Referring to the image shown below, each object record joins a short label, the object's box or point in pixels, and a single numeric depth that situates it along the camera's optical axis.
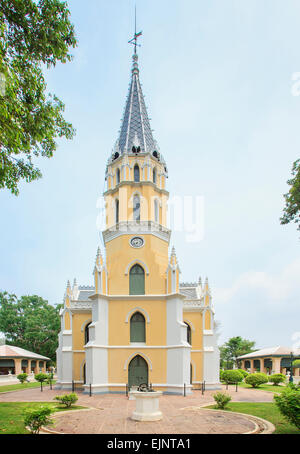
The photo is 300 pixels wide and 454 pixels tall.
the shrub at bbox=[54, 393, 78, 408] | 15.09
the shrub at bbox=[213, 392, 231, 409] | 15.22
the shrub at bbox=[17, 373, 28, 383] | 35.69
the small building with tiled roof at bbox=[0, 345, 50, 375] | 39.62
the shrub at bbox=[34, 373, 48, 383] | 26.95
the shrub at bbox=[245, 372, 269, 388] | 29.18
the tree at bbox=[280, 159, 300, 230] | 14.33
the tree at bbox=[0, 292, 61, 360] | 49.09
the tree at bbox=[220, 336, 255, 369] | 56.91
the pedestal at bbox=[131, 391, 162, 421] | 12.32
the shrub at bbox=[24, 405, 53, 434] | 9.59
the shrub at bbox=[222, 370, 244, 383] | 28.67
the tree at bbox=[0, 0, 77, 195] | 9.69
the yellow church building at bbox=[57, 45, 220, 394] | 23.00
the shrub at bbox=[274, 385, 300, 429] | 9.61
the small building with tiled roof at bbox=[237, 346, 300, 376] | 43.06
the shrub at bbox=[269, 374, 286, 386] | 32.19
